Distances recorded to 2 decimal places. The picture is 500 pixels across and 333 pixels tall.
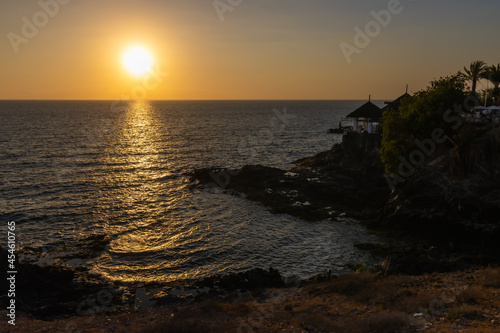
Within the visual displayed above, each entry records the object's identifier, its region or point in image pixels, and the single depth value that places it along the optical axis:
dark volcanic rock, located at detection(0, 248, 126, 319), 19.52
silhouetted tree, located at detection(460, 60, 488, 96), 54.76
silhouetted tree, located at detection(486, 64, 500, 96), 51.84
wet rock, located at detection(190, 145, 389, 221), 37.34
